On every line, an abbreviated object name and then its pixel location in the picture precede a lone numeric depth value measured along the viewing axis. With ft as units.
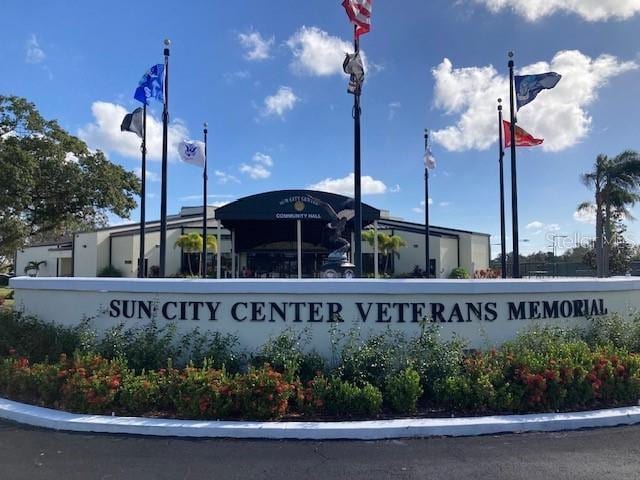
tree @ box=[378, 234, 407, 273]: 155.94
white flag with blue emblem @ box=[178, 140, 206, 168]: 82.17
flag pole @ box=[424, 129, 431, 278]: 102.06
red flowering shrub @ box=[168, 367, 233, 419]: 18.42
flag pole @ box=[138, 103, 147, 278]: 63.37
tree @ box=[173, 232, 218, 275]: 149.69
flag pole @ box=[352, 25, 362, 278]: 37.60
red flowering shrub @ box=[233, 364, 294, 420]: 18.35
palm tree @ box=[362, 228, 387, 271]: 153.89
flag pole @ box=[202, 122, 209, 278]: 89.43
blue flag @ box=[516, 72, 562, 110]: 53.52
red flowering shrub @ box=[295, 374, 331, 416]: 18.92
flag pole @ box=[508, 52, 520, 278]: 58.80
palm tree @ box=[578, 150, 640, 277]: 109.50
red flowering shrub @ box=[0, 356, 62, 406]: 20.33
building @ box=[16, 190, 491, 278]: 144.97
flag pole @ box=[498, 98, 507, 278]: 73.97
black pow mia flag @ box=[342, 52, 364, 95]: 37.06
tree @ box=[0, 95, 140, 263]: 58.90
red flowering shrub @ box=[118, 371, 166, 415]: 19.04
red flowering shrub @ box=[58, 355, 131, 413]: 19.00
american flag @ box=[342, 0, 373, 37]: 37.68
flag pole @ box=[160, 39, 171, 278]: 58.13
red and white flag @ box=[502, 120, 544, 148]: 62.34
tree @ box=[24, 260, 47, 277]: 175.32
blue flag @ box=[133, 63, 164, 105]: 57.62
